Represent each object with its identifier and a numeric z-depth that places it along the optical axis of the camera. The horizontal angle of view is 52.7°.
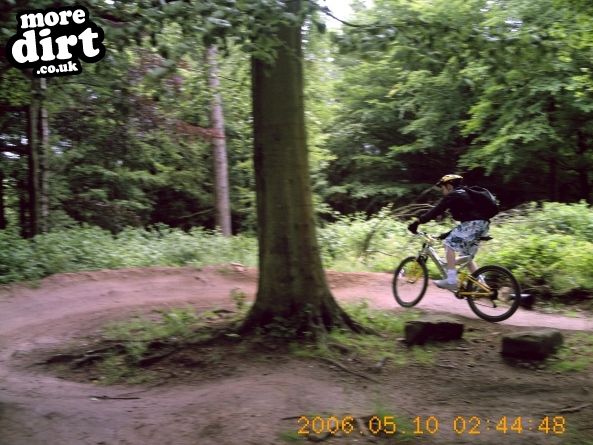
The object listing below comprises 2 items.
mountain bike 7.52
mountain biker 7.59
